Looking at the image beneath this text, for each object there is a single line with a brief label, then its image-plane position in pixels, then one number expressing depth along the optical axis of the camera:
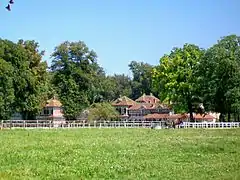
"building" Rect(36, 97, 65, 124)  112.94
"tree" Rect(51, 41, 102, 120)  94.81
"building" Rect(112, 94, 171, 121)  130.25
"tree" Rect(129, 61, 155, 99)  161.10
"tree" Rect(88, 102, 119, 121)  102.00
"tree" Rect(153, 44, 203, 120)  85.56
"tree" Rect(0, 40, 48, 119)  80.00
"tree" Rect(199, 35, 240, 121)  77.06
